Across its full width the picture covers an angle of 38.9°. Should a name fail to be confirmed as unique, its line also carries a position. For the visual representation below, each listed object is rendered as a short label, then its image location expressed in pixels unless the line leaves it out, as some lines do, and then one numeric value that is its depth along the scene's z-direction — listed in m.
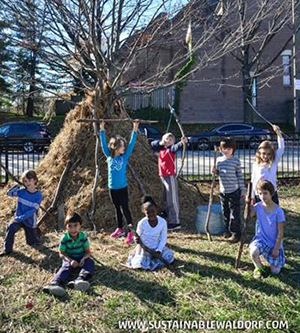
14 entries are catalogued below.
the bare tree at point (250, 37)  7.62
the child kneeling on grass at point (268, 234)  4.28
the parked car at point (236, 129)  22.42
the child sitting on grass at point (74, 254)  4.25
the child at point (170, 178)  6.21
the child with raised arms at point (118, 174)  5.80
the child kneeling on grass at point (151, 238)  4.62
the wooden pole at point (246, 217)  4.49
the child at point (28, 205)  5.39
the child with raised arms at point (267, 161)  5.28
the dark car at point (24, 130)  21.36
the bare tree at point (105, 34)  6.39
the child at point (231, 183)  5.52
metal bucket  5.97
